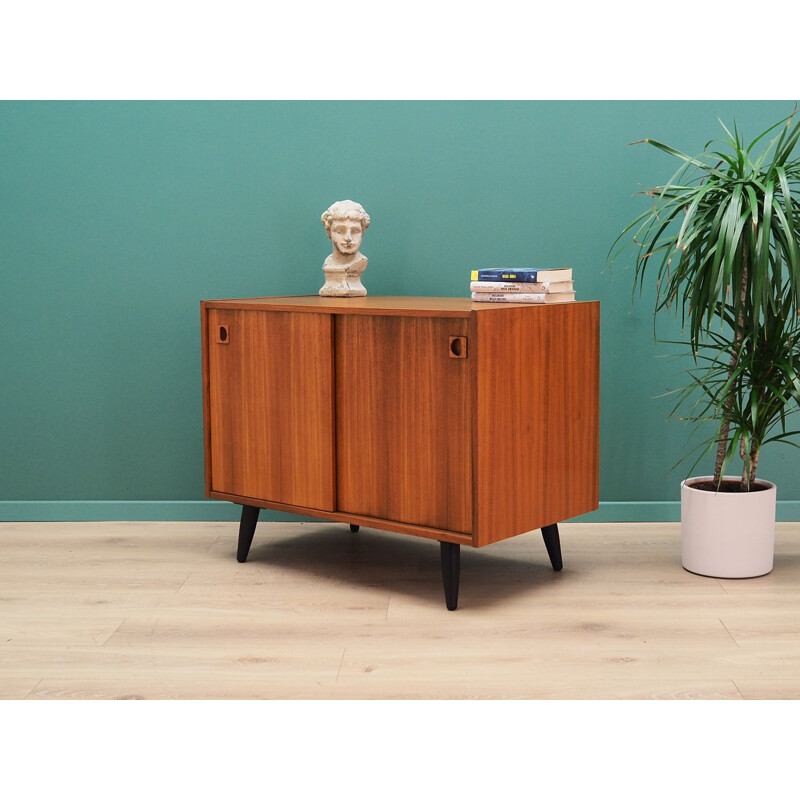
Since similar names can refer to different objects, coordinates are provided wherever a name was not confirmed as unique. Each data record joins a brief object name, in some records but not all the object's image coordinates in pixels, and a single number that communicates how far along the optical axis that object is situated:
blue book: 2.85
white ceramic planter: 3.06
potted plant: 2.86
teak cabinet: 2.71
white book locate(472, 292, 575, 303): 2.86
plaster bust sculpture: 3.34
